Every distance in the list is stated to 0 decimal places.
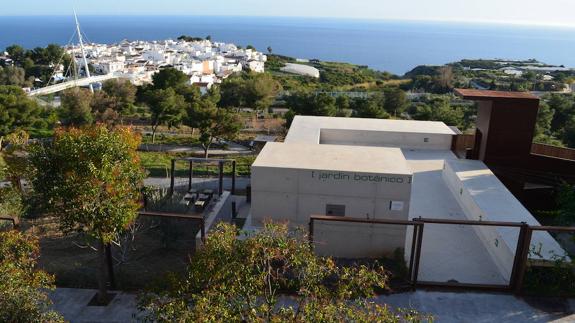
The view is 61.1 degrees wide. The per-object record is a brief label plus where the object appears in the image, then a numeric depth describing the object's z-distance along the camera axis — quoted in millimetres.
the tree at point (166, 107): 31281
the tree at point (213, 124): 26609
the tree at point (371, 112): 32256
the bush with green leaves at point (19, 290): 5512
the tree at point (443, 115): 35094
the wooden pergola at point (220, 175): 15203
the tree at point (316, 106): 33188
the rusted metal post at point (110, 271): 8984
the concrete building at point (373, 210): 9812
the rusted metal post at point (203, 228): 8711
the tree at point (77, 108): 31828
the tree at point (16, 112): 26844
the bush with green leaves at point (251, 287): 4711
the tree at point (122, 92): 40441
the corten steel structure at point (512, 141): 14469
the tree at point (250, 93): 45000
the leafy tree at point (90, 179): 7465
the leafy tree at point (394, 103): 46406
